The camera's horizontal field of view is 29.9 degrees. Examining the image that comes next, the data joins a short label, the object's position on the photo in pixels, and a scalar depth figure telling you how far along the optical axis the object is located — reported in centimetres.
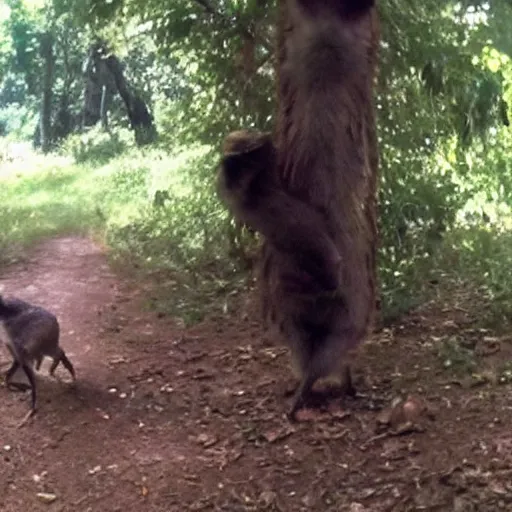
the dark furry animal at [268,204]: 185
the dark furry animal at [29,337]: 355
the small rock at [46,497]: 279
